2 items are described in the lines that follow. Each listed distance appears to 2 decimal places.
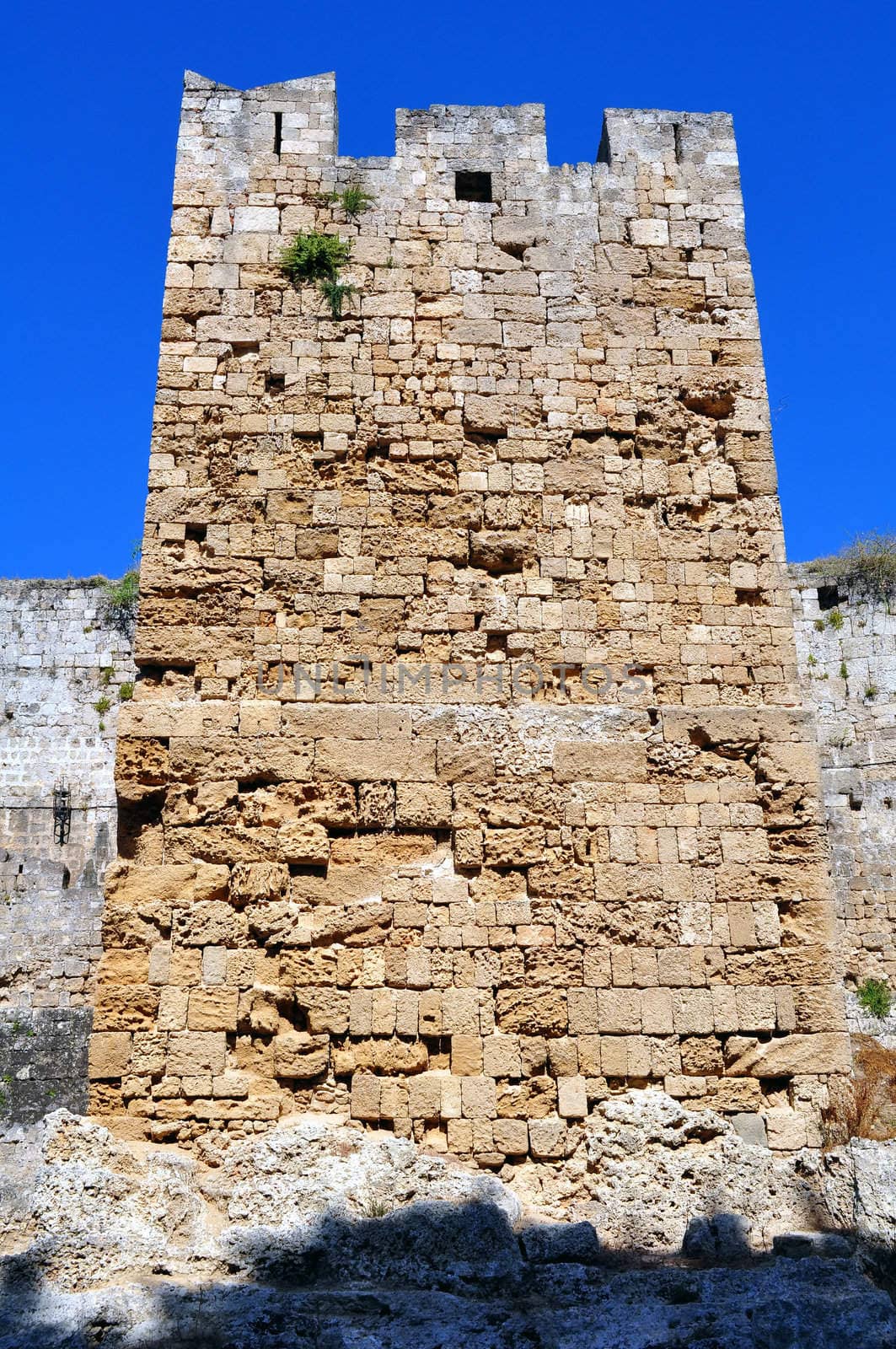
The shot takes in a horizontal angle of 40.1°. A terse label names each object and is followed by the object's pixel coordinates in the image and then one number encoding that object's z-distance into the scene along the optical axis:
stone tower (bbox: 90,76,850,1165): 6.02
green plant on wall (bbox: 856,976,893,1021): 11.66
